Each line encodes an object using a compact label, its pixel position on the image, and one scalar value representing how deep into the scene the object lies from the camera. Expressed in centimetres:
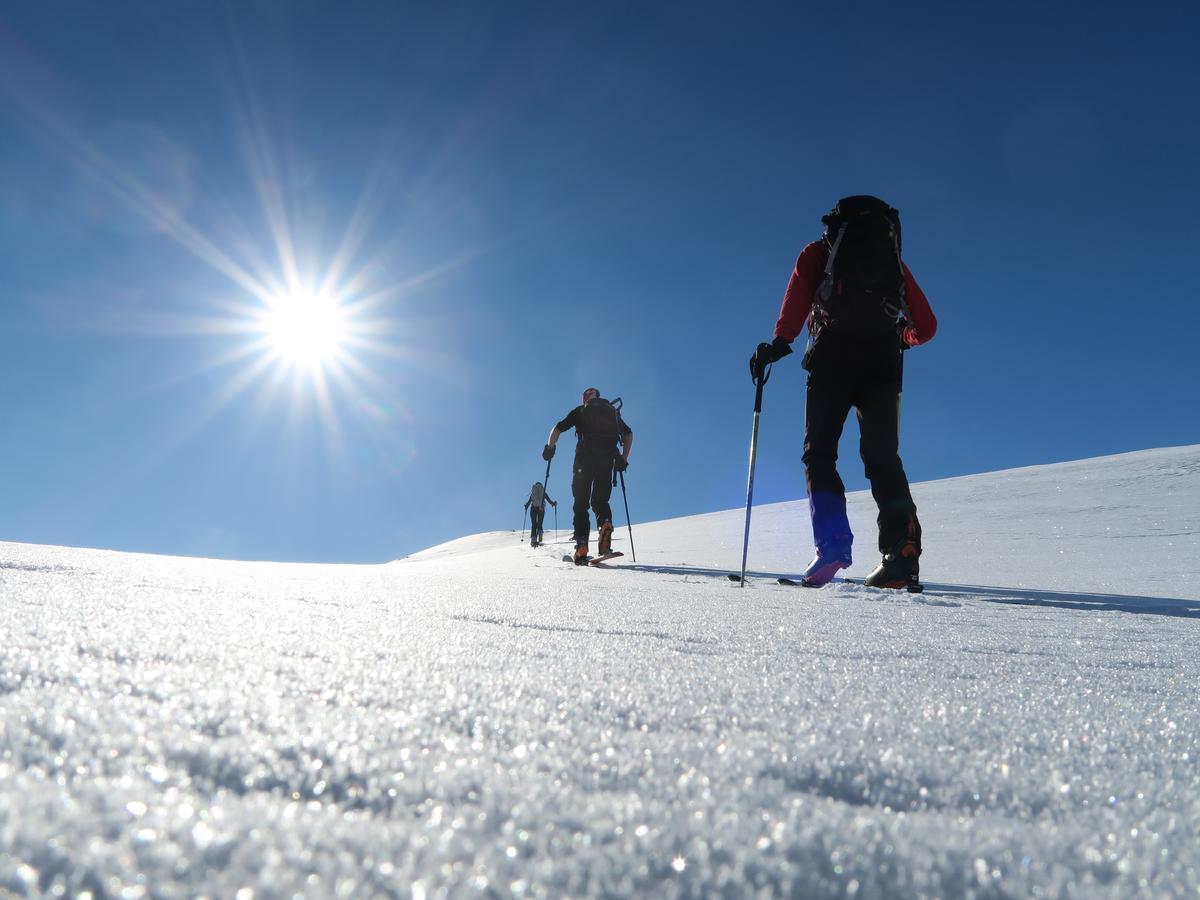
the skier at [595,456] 741
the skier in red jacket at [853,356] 380
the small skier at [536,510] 1872
